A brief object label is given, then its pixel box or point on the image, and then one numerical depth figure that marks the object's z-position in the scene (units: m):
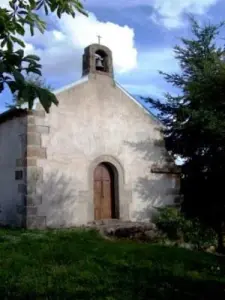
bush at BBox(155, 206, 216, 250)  11.23
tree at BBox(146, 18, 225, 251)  11.59
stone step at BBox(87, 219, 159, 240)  10.05
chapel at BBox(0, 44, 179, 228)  10.09
